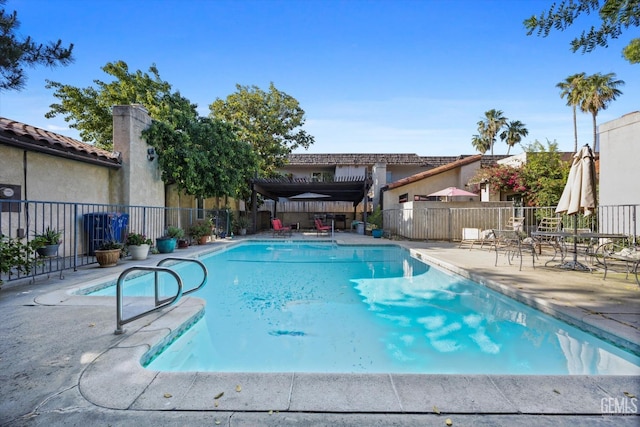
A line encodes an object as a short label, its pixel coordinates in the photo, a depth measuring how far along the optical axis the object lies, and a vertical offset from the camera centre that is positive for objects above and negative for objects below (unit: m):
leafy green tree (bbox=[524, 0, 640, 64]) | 2.87 +1.89
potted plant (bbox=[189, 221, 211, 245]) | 13.41 -0.72
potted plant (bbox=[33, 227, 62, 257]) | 6.04 -0.55
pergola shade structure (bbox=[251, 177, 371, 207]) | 19.14 +1.80
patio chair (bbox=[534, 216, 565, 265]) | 8.03 -0.79
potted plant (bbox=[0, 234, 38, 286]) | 4.92 -0.64
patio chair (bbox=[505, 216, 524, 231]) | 11.70 -0.35
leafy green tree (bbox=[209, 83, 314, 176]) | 20.56 +6.56
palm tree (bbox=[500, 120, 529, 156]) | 36.75 +9.65
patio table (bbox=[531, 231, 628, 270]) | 6.18 -0.43
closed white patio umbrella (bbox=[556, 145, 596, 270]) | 6.63 +0.55
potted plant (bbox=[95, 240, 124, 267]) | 7.39 -0.89
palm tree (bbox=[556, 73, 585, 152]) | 27.39 +11.14
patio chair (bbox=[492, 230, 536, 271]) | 8.00 -0.73
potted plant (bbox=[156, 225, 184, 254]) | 10.42 -0.87
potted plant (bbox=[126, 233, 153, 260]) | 8.62 -0.85
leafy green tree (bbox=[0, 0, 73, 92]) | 2.85 +1.60
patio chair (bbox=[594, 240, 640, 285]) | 5.40 -0.75
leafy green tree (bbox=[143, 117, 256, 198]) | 12.02 +2.56
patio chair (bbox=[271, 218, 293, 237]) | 18.11 -0.78
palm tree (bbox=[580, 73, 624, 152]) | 26.09 +10.40
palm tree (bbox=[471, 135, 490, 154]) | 39.47 +9.03
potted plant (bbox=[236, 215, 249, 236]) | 18.63 -0.62
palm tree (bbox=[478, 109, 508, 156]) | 38.38 +11.15
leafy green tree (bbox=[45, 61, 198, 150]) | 18.30 +7.04
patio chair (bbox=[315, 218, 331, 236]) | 18.44 -0.71
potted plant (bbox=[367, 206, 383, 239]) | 17.31 -0.46
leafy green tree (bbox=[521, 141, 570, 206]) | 15.07 +1.99
